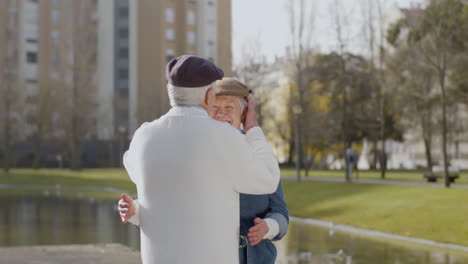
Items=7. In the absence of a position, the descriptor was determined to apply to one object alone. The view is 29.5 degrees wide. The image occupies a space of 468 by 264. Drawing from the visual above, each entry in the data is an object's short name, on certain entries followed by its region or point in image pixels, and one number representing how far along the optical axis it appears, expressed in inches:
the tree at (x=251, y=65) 1932.8
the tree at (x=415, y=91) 2028.8
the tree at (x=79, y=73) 2549.2
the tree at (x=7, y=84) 2460.6
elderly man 141.2
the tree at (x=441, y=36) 1092.5
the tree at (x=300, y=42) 1552.7
